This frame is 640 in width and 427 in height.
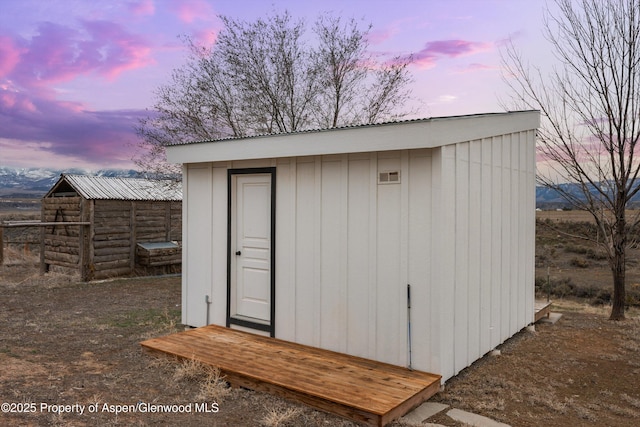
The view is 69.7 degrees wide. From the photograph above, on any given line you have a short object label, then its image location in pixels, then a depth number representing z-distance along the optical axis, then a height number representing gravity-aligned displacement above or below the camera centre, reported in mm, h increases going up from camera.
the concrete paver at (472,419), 3277 -1498
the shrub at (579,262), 15558 -1689
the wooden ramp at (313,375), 3303 -1345
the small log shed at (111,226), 10375 -277
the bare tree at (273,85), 10977 +3232
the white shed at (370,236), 3965 -223
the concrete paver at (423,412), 3300 -1485
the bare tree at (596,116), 7121 +1581
